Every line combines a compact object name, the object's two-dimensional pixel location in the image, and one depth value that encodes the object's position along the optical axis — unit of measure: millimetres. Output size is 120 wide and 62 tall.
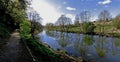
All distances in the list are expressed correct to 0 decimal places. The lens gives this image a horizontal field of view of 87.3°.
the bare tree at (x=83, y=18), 43725
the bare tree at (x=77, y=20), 50119
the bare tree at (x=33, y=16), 28203
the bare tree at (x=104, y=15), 37806
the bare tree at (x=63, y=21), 55852
